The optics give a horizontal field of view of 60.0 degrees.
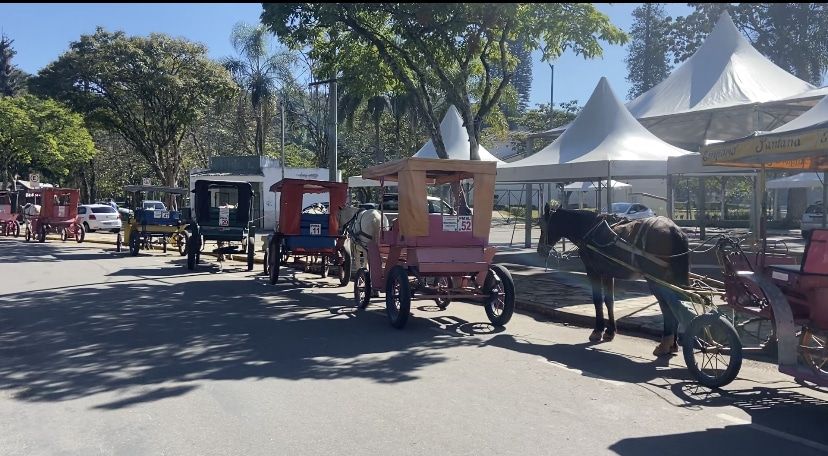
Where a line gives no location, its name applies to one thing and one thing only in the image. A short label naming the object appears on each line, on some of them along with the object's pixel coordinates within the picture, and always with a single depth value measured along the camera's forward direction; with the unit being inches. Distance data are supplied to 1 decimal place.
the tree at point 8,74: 2714.1
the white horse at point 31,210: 1214.3
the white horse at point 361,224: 487.5
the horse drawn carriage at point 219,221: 713.6
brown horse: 330.6
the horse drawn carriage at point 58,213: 1125.8
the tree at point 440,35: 575.5
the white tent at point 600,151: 653.9
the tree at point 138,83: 1235.2
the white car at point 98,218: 1332.4
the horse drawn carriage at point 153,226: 876.6
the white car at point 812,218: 1240.6
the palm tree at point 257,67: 1625.2
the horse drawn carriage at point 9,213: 1322.6
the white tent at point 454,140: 1039.6
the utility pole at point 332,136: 779.7
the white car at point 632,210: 1185.3
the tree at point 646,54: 2632.9
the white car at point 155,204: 1432.7
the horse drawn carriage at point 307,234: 594.2
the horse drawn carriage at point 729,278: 251.3
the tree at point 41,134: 1471.5
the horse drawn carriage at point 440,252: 399.2
